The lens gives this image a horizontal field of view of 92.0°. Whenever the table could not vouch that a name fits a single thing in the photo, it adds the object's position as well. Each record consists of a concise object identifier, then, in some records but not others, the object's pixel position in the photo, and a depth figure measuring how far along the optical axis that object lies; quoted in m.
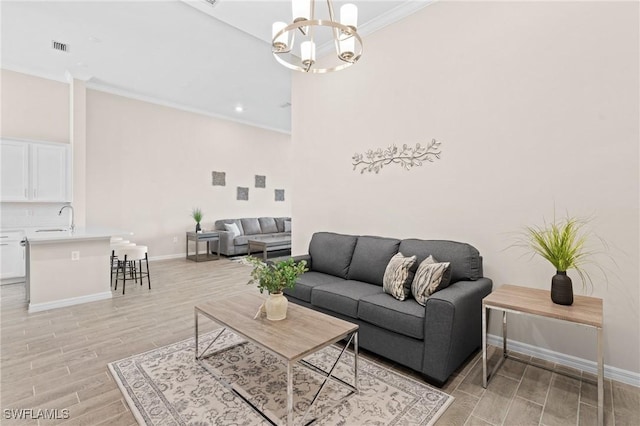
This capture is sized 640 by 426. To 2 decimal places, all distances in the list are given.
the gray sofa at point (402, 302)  2.16
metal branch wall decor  3.23
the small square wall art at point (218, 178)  7.60
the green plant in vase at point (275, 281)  2.10
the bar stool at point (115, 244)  4.58
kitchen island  3.59
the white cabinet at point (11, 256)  4.66
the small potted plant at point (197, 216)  7.00
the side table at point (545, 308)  1.80
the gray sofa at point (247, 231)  7.07
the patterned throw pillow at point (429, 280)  2.45
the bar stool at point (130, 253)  4.39
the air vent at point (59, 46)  4.29
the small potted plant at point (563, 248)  2.12
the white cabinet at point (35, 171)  4.66
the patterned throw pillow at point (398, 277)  2.60
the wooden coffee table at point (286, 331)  1.74
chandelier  2.02
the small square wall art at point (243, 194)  8.18
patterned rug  1.88
